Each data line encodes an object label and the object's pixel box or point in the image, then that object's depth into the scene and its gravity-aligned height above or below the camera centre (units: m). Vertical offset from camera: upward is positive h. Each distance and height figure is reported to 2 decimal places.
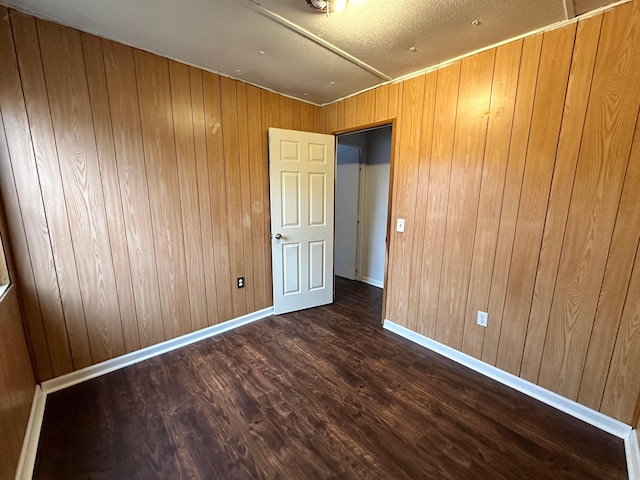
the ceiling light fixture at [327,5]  1.40 +1.02
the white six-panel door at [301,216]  2.78 -0.27
